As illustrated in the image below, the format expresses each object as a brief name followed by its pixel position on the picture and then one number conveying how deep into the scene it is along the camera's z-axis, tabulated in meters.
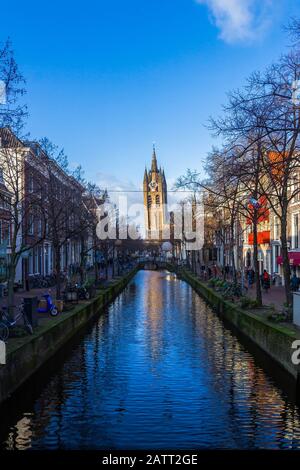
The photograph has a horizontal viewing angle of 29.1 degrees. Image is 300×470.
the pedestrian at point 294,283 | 37.47
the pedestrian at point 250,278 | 48.11
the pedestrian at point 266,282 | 39.41
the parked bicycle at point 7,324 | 17.25
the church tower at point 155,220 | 186.14
